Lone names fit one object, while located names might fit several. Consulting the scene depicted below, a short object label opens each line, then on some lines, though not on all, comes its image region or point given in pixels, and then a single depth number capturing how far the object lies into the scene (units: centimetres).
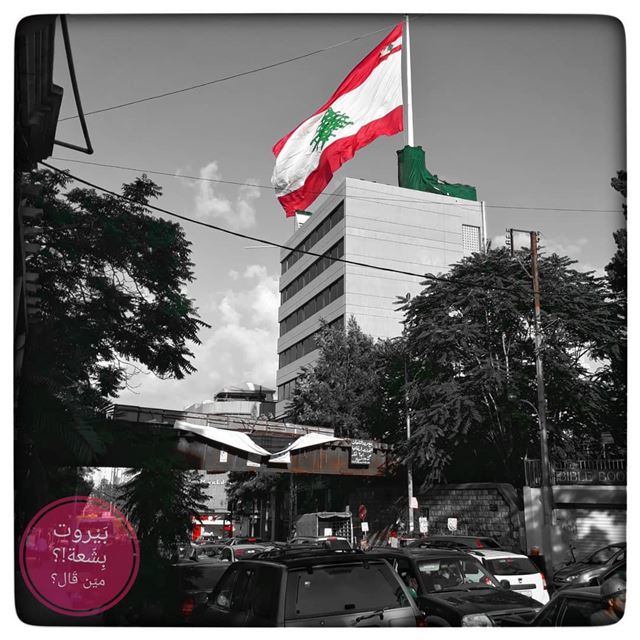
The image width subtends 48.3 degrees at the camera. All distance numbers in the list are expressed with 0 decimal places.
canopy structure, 1355
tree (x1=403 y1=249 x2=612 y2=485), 2191
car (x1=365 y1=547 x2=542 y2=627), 851
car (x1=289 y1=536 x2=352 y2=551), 2164
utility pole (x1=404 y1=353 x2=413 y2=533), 2983
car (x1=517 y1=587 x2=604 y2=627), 652
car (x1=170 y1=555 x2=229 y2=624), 763
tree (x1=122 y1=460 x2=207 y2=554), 854
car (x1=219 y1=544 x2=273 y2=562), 1828
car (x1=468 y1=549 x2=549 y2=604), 1324
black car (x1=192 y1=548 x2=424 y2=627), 658
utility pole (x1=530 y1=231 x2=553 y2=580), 2038
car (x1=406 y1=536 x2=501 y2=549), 1831
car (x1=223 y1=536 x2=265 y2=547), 3071
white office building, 5972
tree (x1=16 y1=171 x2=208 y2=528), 802
